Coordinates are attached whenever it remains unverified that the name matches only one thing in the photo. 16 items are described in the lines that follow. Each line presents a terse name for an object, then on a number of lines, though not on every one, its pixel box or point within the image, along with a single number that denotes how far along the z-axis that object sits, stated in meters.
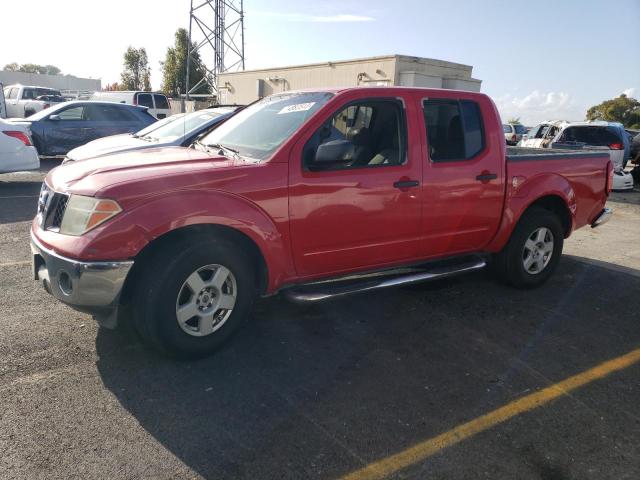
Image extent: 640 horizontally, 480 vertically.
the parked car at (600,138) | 13.96
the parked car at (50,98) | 23.40
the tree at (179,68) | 45.31
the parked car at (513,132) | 23.90
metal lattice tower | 36.72
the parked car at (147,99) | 20.38
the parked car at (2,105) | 17.92
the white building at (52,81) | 56.52
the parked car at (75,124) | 12.71
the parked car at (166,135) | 7.88
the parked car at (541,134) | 17.91
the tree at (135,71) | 57.50
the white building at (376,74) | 17.97
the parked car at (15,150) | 9.36
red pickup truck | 3.23
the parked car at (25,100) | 21.23
